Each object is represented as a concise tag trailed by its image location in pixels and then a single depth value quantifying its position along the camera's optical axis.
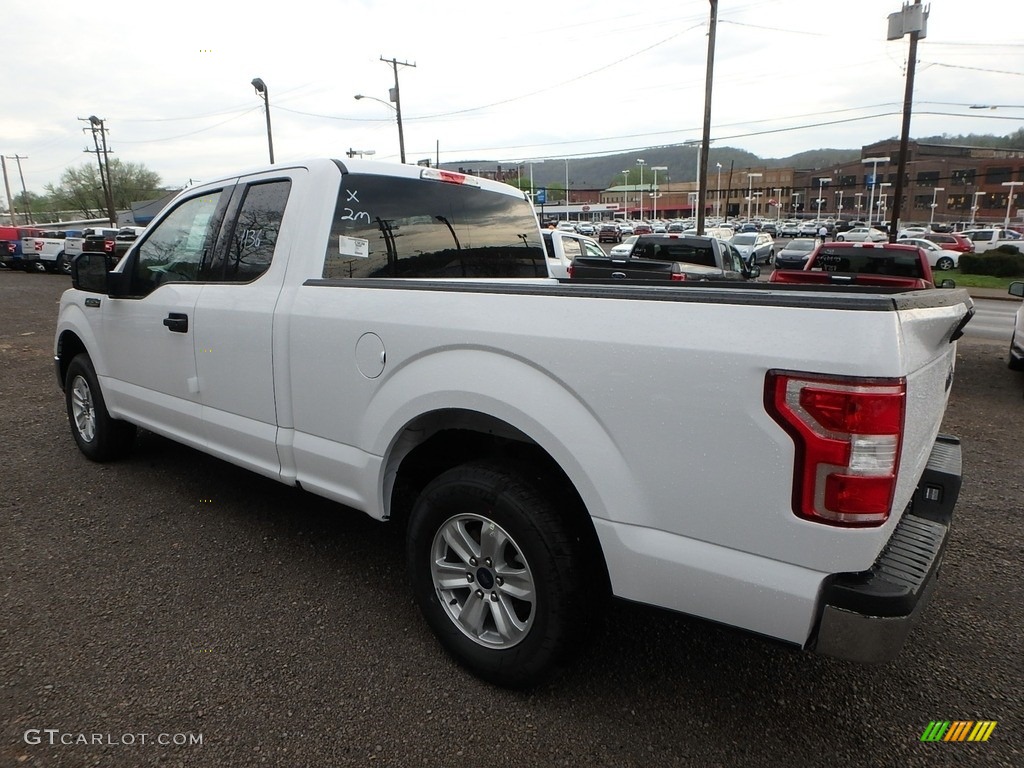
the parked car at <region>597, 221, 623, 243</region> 56.91
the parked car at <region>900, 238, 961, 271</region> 32.34
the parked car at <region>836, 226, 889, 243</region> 45.30
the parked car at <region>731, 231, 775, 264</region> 33.56
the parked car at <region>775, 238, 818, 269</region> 29.88
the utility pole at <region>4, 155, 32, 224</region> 83.65
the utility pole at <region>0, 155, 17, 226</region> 77.50
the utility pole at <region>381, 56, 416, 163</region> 36.41
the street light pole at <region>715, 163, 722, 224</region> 139.95
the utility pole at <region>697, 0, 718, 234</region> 22.42
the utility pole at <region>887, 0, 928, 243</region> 23.09
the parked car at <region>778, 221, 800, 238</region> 68.67
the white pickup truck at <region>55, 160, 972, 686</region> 1.78
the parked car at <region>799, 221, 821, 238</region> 62.53
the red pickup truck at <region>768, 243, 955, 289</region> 9.12
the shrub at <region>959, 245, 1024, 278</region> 27.69
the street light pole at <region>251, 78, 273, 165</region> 35.19
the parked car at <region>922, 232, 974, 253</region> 36.13
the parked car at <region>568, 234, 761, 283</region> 12.03
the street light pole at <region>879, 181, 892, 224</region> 101.25
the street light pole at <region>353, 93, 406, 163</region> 35.56
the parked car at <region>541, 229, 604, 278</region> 11.22
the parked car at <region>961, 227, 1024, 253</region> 41.75
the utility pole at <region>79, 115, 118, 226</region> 56.57
